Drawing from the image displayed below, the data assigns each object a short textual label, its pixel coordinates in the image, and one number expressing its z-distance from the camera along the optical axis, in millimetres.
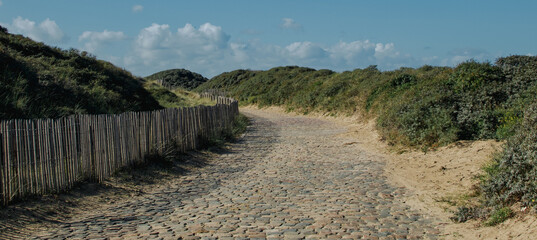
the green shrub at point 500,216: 6207
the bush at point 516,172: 6435
